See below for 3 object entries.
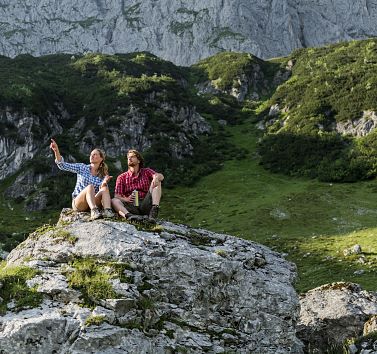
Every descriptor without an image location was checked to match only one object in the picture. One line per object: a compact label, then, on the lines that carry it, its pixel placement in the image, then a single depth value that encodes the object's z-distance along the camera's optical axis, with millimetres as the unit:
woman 12656
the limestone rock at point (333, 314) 14172
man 13063
